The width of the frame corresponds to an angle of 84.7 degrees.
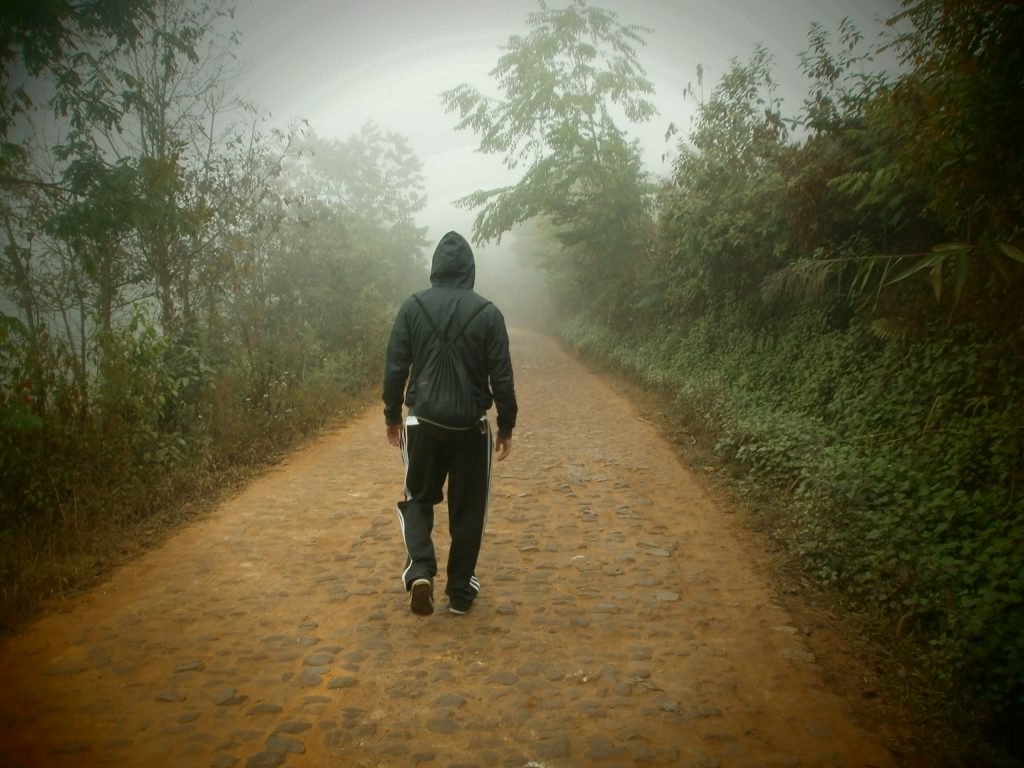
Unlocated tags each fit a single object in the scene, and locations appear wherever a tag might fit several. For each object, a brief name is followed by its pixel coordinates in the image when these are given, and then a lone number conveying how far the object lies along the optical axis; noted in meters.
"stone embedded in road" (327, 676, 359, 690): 3.00
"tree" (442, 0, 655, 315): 15.62
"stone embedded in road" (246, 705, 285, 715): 2.79
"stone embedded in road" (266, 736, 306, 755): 2.53
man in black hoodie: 3.63
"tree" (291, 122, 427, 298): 31.98
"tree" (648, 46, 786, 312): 8.62
